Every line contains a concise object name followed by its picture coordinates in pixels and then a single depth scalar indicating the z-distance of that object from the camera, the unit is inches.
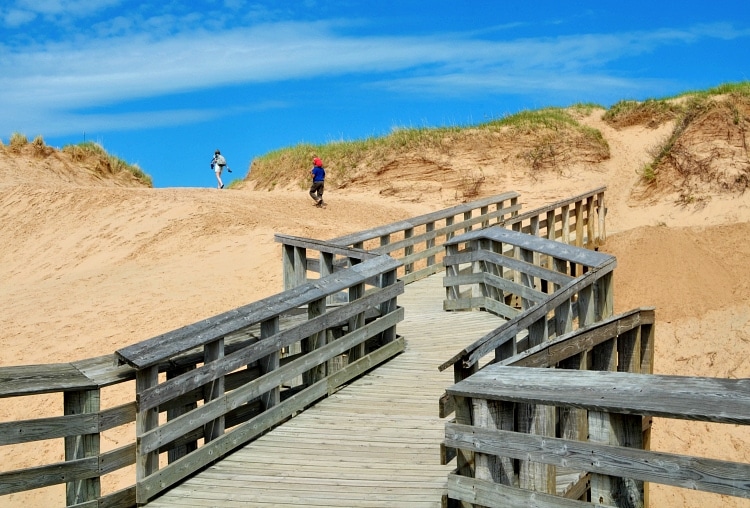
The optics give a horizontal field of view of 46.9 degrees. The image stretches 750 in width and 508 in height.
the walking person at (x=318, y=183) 944.3
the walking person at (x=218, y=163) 1232.8
